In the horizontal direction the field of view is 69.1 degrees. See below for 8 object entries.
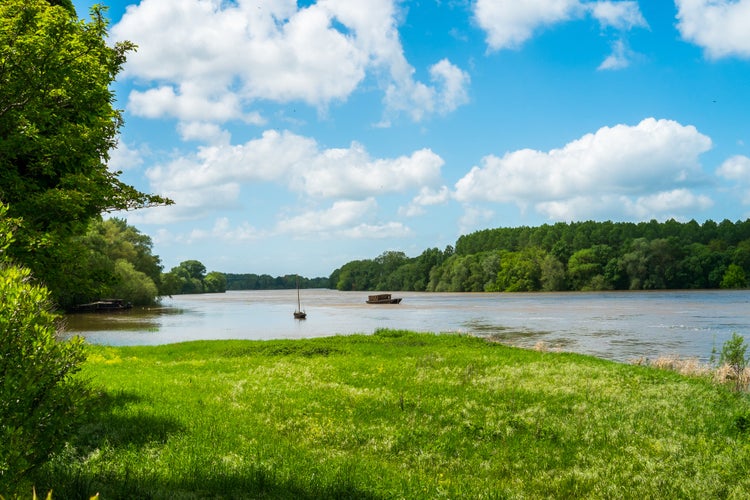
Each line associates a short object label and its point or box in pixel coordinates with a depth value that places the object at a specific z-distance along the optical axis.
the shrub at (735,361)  23.39
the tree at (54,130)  12.69
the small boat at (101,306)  99.31
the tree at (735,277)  141.50
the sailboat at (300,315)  81.15
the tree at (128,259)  95.51
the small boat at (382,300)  127.54
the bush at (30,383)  6.62
